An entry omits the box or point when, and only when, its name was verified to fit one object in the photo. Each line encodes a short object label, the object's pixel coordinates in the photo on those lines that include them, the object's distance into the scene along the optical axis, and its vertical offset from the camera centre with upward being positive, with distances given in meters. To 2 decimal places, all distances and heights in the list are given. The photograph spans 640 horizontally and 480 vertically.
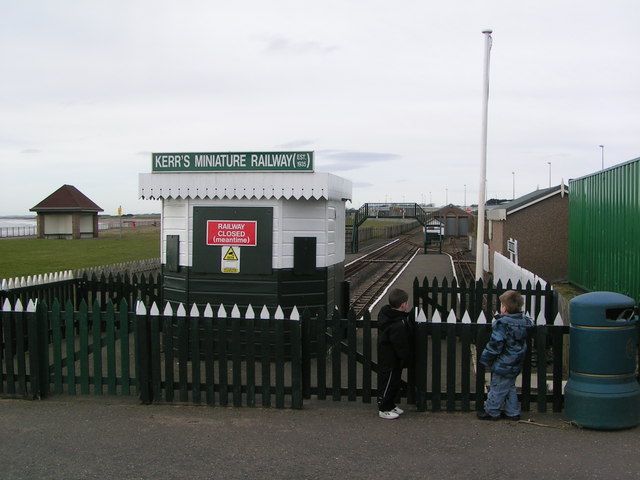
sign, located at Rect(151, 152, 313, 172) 9.04 +1.09
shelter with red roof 54.56 +1.73
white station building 9.05 +0.16
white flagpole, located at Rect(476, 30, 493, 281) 16.19 +2.21
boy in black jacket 6.39 -1.17
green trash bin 5.94 -1.21
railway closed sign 9.15 +0.05
